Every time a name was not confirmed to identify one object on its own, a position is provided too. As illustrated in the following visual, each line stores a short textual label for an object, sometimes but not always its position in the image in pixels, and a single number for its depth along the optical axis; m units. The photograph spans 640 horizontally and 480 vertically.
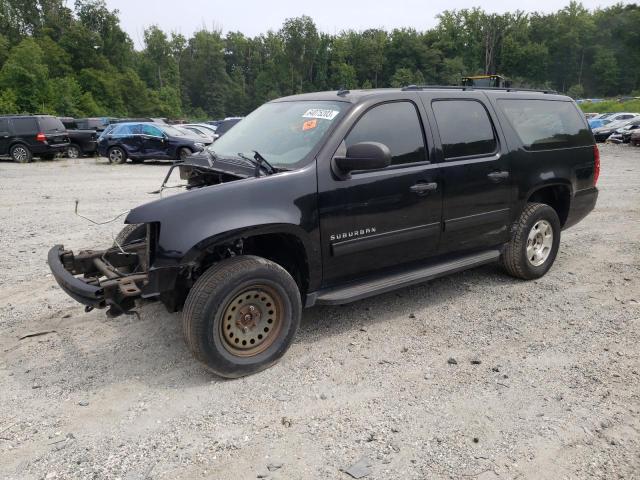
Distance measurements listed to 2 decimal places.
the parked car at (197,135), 18.67
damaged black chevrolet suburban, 3.26
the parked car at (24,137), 18.52
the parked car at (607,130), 26.86
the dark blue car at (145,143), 18.02
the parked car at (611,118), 28.86
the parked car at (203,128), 22.11
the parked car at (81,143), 21.28
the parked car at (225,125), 19.84
